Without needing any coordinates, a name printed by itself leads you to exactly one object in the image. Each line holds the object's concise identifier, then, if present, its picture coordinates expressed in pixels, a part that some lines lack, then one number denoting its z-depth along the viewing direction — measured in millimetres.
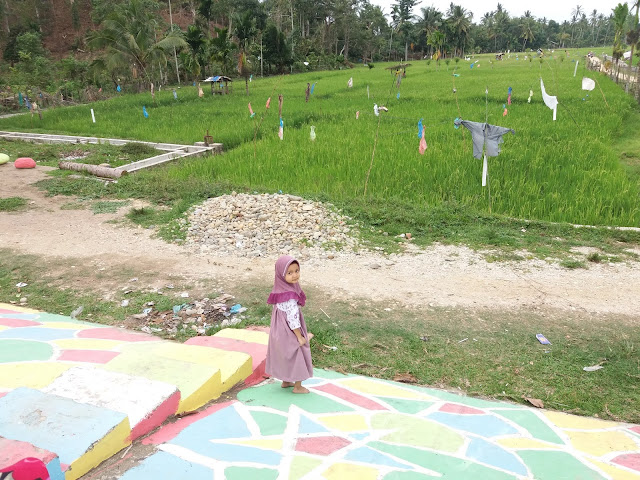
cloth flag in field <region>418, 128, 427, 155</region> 8528
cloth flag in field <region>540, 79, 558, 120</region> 10811
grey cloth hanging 7531
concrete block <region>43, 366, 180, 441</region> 2496
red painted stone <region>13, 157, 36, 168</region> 11078
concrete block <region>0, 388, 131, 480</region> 2109
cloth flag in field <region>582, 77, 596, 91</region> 13189
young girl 3080
